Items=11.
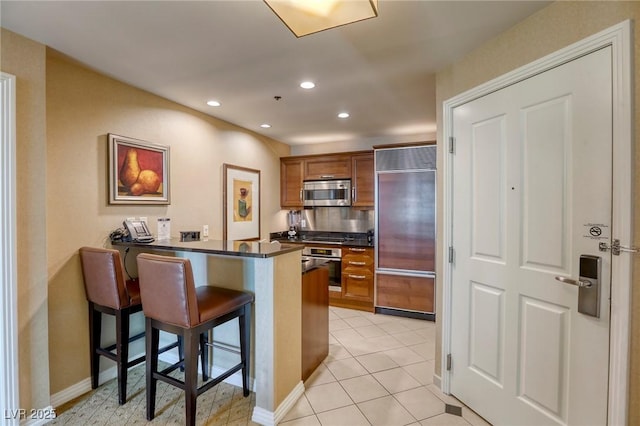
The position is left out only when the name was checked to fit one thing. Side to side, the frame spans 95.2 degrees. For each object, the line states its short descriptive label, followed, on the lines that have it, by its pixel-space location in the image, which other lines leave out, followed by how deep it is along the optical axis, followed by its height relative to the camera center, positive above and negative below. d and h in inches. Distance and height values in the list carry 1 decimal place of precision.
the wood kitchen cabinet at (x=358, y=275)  154.1 -34.6
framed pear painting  93.4 +13.3
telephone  94.6 -7.0
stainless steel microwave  172.1 +10.7
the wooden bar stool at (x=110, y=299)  78.0 -24.7
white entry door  53.4 -7.1
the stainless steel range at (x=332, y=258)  161.3 -26.7
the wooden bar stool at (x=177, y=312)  65.2 -24.1
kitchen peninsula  72.2 -25.0
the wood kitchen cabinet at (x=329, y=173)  168.2 +23.1
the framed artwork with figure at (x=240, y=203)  140.7 +4.0
